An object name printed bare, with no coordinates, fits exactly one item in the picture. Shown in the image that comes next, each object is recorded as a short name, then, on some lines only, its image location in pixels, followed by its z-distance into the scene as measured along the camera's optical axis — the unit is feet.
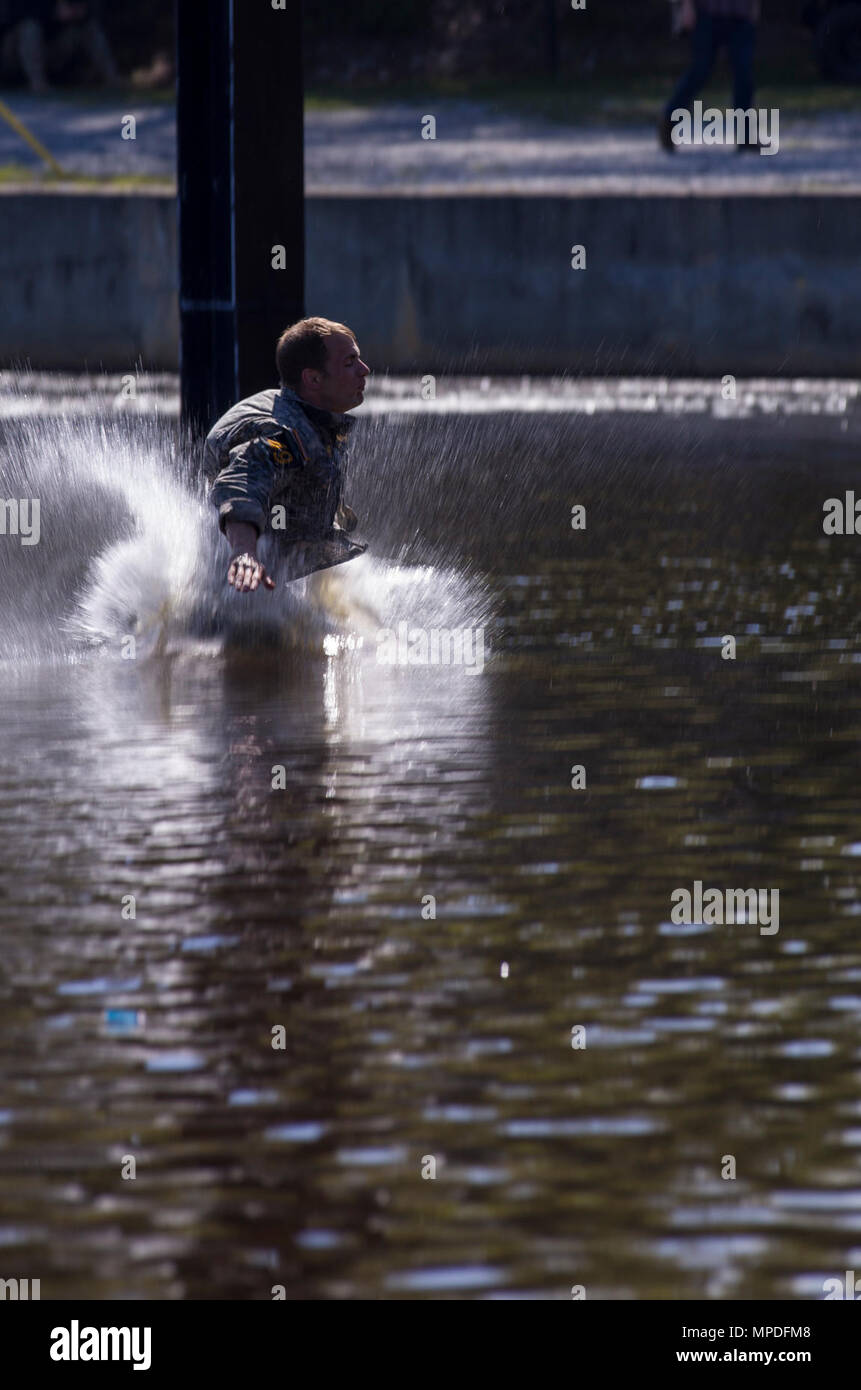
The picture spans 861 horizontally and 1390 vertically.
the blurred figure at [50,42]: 143.43
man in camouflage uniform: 36.91
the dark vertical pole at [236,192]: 44.75
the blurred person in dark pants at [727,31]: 101.50
